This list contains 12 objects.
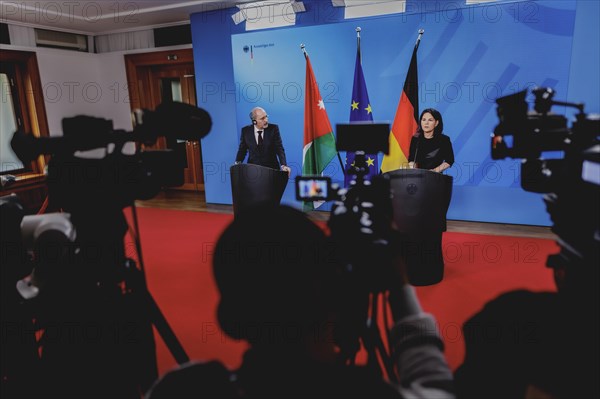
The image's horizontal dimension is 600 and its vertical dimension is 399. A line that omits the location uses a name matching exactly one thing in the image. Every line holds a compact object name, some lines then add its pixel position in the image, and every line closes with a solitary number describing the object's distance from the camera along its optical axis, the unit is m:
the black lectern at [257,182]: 3.17
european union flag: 4.43
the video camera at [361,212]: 1.00
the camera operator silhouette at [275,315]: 0.65
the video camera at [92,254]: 1.15
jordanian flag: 4.67
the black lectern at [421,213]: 2.60
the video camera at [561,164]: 1.10
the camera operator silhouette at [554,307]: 0.83
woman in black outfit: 3.40
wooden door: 6.30
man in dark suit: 4.10
